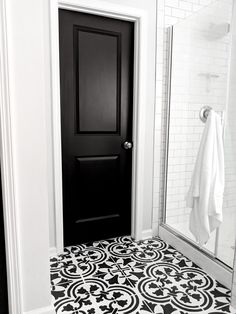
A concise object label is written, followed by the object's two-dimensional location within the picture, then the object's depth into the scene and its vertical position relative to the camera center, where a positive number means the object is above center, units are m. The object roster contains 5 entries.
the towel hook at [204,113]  2.01 +0.05
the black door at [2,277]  1.35 -0.85
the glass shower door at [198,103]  1.89 +0.13
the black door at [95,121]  2.10 -0.02
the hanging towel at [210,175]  1.75 -0.38
